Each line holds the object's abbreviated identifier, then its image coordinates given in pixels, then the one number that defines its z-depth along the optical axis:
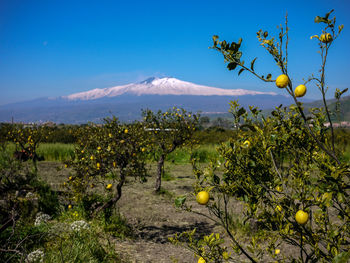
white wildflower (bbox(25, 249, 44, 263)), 2.88
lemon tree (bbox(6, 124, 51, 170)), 9.35
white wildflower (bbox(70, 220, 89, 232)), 3.71
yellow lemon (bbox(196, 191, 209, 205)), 1.41
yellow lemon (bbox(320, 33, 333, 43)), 1.29
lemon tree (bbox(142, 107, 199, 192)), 7.88
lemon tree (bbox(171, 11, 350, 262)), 1.34
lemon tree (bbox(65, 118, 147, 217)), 4.30
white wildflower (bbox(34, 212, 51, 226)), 4.33
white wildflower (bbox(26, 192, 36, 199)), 5.29
